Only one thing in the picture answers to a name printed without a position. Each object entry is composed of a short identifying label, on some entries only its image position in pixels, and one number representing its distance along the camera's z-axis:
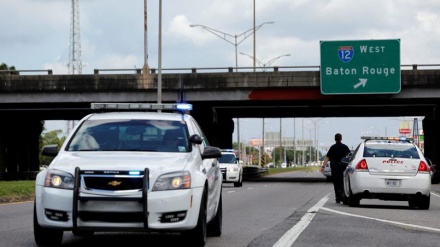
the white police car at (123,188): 10.22
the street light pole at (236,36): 70.47
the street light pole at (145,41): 52.56
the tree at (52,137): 186.88
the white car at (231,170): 40.46
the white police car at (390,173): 20.78
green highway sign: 49.19
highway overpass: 50.59
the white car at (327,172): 53.67
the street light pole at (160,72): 48.53
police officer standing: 22.92
